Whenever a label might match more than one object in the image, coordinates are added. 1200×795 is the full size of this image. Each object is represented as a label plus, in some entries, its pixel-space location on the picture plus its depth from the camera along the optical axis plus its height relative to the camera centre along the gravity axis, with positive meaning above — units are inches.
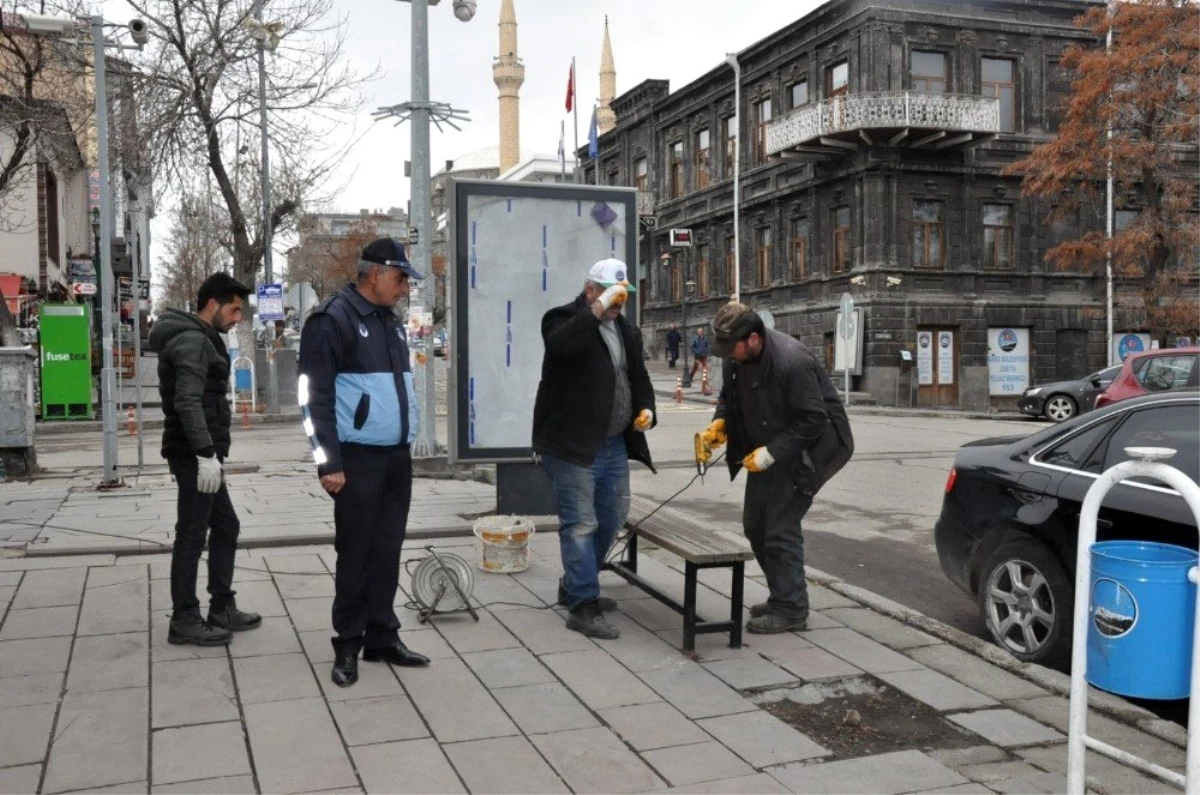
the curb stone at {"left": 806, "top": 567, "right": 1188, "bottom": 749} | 179.5 -59.1
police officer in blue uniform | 191.8 -12.6
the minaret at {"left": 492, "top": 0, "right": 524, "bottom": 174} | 3747.5 +916.5
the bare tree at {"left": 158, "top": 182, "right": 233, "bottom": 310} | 1535.4 +187.5
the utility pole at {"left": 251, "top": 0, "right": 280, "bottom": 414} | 946.1 +141.8
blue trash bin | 128.8 -31.5
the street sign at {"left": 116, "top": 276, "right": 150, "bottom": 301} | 654.5 +43.8
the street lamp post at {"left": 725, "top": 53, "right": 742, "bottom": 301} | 1401.3 +244.7
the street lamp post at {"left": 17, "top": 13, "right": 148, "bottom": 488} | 465.1 +56.3
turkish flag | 1840.4 +441.8
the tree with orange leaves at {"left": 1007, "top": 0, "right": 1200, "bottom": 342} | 1107.3 +221.3
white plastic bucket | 282.2 -48.6
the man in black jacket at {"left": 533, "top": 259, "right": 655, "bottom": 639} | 221.9 -13.4
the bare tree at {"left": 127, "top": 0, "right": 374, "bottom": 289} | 899.4 +231.2
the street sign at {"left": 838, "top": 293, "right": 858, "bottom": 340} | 1053.8 +34.3
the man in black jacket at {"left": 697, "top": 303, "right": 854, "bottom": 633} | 228.4 -17.4
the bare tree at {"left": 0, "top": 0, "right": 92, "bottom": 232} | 738.2 +193.7
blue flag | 1758.1 +347.6
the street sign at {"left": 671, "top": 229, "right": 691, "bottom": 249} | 1358.0 +145.6
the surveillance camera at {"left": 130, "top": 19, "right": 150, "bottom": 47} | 530.6 +159.7
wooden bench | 210.4 -38.5
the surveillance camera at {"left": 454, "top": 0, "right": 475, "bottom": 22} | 581.0 +183.4
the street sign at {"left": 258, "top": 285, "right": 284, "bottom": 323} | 1074.1 +53.5
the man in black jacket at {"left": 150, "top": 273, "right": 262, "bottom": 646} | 208.4 -16.4
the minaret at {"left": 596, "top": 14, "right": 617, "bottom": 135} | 3467.0 +899.0
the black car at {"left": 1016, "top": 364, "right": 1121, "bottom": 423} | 951.0 -40.4
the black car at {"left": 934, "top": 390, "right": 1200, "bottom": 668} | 202.7 -30.9
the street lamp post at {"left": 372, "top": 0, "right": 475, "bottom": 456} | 519.8 +93.0
